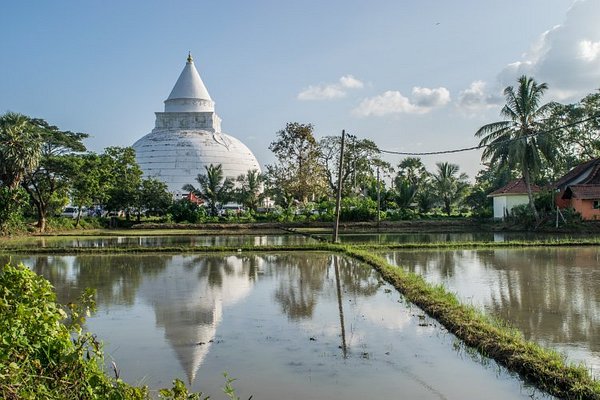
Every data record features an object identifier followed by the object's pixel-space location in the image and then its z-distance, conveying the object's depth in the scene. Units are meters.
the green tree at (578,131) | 41.31
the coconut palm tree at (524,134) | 33.34
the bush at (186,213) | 41.44
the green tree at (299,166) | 47.56
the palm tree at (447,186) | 50.56
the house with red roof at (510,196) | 39.91
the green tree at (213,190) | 45.78
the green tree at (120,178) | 41.20
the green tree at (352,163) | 51.16
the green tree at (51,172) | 36.78
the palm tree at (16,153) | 32.22
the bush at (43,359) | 4.09
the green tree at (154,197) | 43.62
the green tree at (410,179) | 44.47
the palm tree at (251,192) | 47.84
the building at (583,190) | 34.44
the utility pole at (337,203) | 25.26
